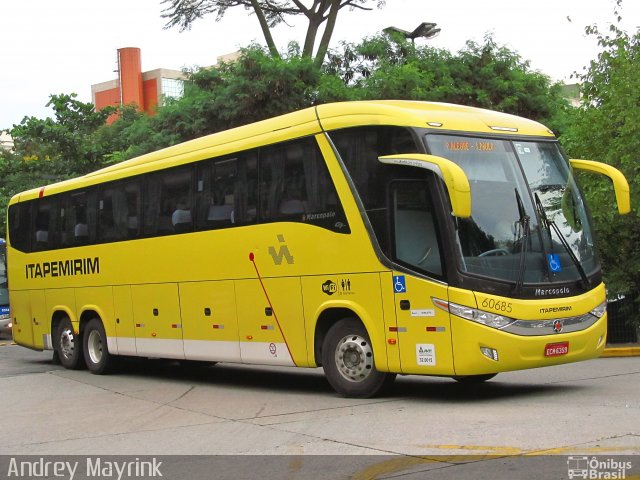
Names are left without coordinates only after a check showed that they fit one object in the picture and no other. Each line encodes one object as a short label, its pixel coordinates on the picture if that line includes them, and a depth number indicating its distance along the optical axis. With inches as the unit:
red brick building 2704.2
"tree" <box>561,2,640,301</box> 750.5
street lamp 1235.2
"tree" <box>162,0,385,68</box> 1302.9
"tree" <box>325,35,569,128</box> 1188.5
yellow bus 417.4
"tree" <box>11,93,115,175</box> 1470.2
